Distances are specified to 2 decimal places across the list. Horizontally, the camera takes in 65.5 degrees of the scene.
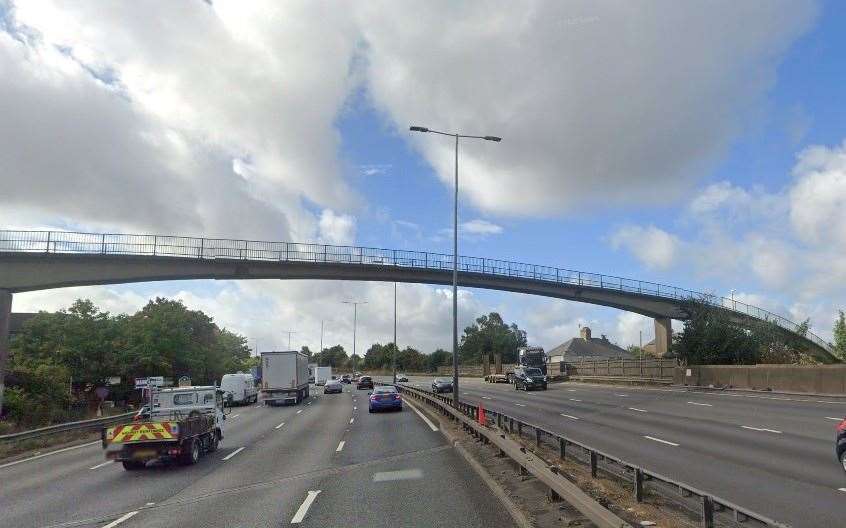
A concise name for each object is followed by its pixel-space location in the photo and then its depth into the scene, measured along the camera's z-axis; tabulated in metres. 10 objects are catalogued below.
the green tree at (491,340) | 152.12
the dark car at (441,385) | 57.92
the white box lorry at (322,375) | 93.56
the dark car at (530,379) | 56.50
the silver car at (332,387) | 64.12
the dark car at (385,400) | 34.38
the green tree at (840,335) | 78.20
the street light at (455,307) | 27.70
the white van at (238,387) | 48.28
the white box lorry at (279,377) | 45.75
